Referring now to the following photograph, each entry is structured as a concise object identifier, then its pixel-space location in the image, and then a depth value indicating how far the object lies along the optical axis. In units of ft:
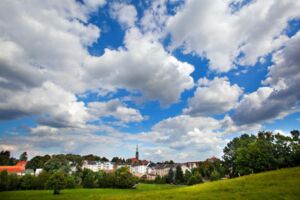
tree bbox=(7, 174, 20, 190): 361.41
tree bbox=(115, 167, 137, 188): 378.94
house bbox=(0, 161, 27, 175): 563.89
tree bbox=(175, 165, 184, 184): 490.08
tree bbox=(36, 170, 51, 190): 367.86
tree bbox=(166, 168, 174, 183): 513.86
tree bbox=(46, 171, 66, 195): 282.56
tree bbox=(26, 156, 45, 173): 611.47
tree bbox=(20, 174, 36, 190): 364.38
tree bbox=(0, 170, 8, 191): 349.00
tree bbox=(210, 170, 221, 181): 359.40
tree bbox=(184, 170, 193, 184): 459.11
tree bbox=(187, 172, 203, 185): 386.73
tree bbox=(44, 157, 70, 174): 463.01
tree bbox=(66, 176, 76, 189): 319.59
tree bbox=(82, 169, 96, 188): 397.60
